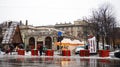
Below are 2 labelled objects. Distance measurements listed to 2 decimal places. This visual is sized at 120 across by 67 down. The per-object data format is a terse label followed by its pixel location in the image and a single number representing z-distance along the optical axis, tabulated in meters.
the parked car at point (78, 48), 32.38
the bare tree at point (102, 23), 35.20
